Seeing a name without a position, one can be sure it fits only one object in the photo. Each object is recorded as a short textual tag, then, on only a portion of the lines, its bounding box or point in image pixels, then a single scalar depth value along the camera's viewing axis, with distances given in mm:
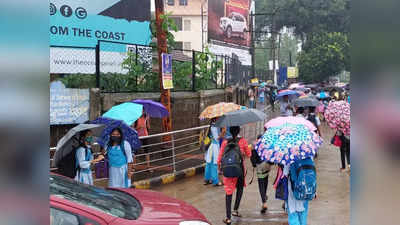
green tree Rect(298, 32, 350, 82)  39094
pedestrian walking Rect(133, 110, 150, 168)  9141
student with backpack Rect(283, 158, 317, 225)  4695
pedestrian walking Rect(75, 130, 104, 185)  5723
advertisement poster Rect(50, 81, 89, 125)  9141
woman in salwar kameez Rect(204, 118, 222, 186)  8477
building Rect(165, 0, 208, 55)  46594
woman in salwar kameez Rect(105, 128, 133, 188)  6285
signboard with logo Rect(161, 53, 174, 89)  9805
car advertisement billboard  31812
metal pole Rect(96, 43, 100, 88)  10275
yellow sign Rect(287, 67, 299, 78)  37594
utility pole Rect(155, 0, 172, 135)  10406
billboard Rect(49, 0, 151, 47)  14680
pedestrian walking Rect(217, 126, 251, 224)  5902
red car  3096
